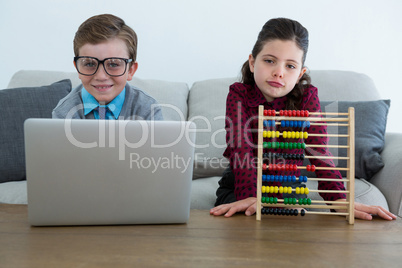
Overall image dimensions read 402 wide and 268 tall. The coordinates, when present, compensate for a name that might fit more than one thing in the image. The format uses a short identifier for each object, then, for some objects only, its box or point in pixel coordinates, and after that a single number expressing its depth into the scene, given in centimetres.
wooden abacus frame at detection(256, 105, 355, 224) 125
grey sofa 202
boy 160
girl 157
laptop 100
